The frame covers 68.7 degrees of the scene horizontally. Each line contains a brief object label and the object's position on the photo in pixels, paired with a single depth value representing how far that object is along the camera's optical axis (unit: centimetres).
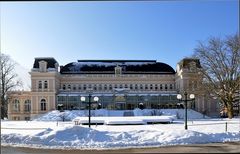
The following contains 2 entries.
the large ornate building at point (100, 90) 2950
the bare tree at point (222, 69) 1819
